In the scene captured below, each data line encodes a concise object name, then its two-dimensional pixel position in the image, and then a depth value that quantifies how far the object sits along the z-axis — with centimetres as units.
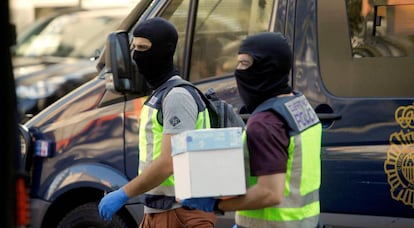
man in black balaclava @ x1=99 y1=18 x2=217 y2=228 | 749
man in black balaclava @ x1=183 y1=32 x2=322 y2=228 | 622
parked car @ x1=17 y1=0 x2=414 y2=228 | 954
